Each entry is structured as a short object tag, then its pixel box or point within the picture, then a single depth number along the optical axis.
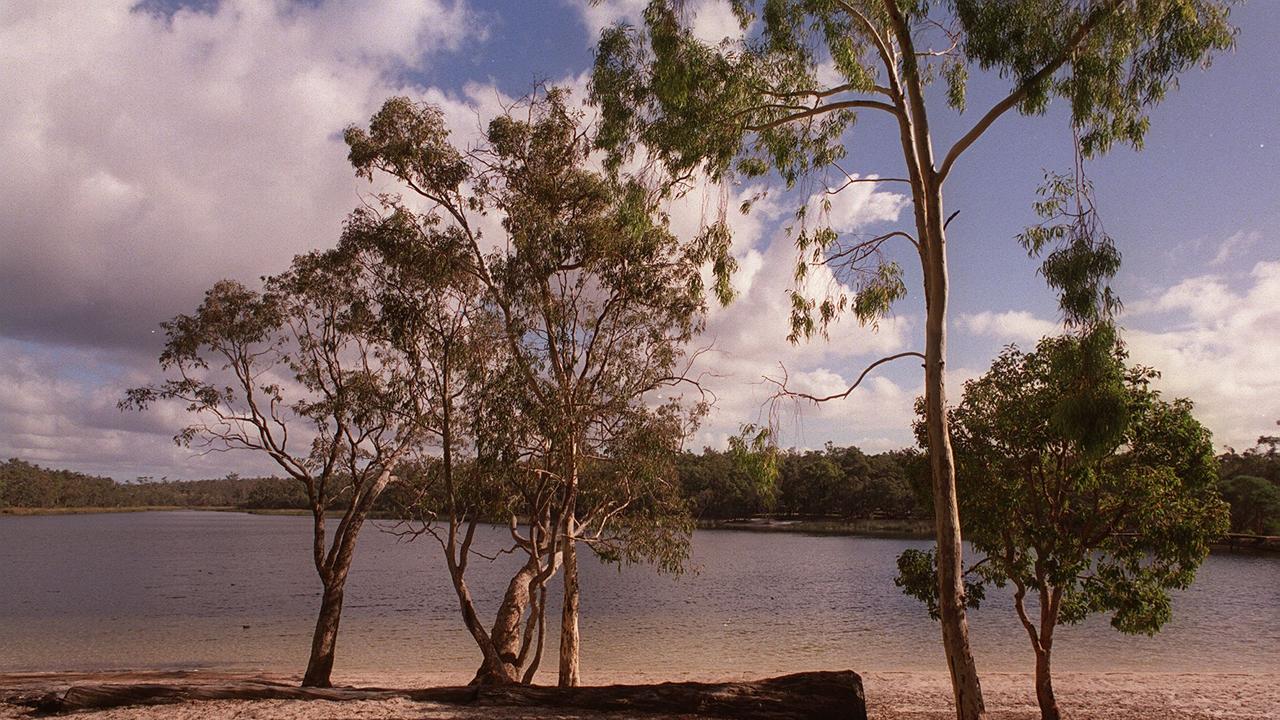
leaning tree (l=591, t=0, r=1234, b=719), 7.06
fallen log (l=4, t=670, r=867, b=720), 7.88
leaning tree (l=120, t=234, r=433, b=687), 12.09
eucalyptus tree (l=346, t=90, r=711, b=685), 11.10
